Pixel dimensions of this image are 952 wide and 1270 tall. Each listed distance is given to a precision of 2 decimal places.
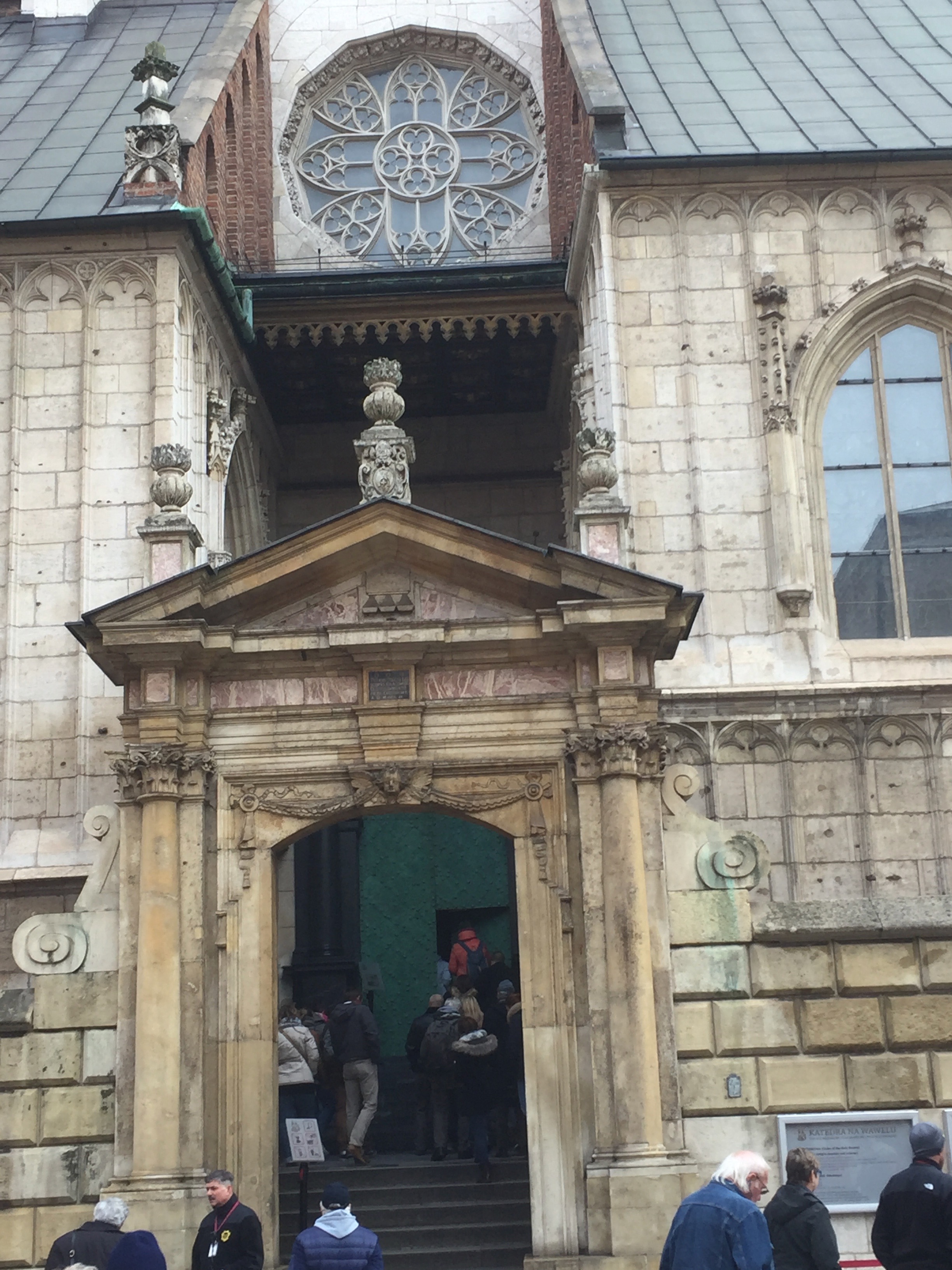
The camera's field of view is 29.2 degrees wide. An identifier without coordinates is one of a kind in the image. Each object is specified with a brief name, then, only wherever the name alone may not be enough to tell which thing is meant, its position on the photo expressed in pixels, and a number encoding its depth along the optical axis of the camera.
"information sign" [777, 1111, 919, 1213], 13.46
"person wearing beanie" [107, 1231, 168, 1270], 9.80
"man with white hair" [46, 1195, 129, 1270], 9.98
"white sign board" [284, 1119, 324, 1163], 13.62
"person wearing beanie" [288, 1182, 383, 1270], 9.70
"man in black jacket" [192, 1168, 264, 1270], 10.62
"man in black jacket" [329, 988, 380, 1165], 15.81
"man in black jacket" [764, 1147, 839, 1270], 9.32
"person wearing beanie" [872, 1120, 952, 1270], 9.38
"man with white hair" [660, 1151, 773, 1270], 8.18
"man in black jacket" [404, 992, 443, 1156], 16.16
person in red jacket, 17.47
